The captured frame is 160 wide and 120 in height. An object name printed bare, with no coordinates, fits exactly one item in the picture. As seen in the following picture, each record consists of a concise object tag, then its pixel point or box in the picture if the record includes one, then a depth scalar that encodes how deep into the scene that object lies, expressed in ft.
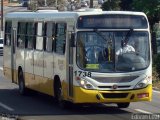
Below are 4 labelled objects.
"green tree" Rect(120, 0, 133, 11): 162.86
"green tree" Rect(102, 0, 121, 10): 158.57
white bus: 62.69
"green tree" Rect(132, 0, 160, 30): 127.13
